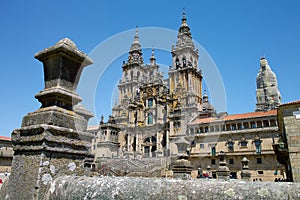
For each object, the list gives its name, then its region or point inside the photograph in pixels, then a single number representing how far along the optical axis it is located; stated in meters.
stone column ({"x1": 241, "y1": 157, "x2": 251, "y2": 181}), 18.14
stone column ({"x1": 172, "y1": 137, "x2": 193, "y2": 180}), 14.01
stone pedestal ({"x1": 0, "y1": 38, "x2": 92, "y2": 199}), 3.12
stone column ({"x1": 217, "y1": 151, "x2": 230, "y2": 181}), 17.10
